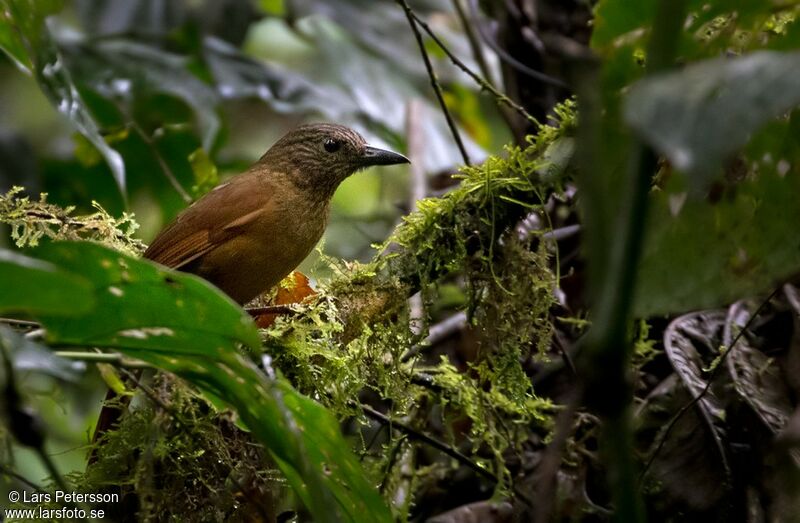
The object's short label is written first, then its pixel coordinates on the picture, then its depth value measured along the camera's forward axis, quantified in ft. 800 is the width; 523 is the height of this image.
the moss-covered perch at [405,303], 15.99
